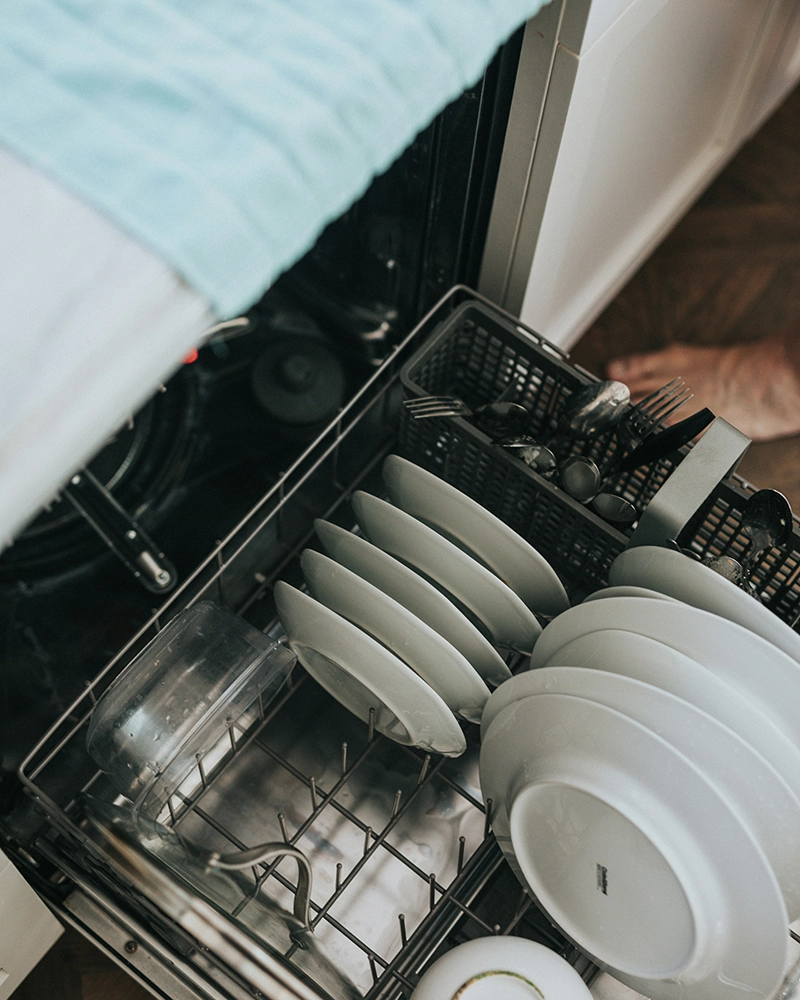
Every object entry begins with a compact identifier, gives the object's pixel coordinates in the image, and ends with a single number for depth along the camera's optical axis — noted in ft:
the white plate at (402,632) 2.48
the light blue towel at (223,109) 1.62
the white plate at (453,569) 2.57
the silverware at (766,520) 2.57
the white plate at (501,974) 2.20
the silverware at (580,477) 2.85
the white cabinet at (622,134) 2.76
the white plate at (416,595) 2.54
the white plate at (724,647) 2.27
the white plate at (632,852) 2.14
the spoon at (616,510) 2.84
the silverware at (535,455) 2.85
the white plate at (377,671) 2.46
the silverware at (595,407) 2.83
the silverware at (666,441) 2.67
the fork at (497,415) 2.93
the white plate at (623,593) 2.43
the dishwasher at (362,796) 2.53
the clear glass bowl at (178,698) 2.55
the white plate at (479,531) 2.63
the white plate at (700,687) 2.24
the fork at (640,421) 2.85
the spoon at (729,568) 2.66
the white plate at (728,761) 2.15
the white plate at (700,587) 2.36
